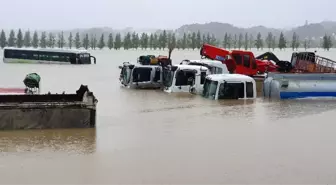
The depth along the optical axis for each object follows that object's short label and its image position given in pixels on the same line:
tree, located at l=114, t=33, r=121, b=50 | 116.25
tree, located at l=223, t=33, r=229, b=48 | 114.24
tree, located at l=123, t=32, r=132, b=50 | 115.81
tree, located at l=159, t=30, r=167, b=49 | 114.50
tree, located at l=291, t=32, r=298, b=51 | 103.12
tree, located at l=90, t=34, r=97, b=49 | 123.12
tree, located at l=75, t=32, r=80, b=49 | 120.31
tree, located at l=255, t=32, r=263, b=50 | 110.69
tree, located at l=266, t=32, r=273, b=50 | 110.72
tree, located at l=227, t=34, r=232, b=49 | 116.75
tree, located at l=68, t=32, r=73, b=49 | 121.25
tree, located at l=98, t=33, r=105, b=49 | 115.79
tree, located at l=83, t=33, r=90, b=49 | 116.75
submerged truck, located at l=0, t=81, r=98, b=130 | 10.33
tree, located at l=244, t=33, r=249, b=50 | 115.00
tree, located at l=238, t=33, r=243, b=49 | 119.53
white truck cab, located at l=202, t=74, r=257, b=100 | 16.77
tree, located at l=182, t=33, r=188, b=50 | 117.19
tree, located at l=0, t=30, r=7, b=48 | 106.56
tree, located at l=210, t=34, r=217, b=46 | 119.09
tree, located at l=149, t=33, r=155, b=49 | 117.62
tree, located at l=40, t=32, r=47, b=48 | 115.44
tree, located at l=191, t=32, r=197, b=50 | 115.47
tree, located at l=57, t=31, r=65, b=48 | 119.75
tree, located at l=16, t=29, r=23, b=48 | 109.44
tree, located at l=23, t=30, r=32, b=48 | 116.81
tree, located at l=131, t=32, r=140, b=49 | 117.19
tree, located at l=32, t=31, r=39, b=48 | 114.45
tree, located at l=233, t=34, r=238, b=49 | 120.81
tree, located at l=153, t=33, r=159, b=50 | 117.19
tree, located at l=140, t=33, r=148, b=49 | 115.95
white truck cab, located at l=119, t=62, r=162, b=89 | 20.84
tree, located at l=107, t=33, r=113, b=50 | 117.31
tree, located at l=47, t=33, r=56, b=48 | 117.32
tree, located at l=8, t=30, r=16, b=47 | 109.00
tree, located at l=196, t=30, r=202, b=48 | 115.75
